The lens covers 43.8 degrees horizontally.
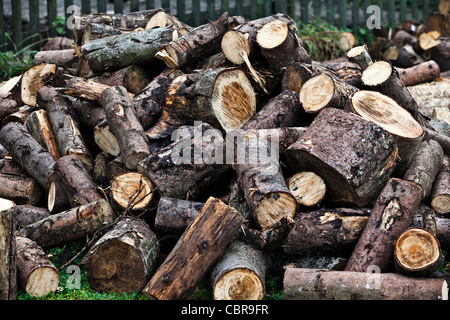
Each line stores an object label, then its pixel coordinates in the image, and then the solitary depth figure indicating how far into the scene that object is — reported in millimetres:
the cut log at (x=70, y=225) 4316
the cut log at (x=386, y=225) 3764
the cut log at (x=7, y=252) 3426
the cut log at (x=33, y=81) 6195
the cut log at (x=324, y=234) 3986
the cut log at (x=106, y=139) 5044
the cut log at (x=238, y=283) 3541
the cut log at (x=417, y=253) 3498
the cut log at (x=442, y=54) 8423
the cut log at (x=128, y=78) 5750
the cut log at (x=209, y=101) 4879
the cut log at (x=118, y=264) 3844
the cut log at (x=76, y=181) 4629
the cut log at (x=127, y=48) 5699
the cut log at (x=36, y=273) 3814
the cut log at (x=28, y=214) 4777
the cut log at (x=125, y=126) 4641
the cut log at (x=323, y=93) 4715
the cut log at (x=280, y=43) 5266
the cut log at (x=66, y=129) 5152
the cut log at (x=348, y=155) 4066
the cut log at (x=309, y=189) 4176
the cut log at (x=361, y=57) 5707
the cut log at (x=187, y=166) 4410
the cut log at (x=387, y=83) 5152
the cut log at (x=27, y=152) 5055
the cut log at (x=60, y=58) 6801
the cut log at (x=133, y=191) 4375
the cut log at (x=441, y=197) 4629
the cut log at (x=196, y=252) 3510
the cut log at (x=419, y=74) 7211
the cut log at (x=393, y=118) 4484
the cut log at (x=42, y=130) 5441
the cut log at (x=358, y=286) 3418
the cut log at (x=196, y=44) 5469
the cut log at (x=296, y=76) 5105
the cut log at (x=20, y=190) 5078
